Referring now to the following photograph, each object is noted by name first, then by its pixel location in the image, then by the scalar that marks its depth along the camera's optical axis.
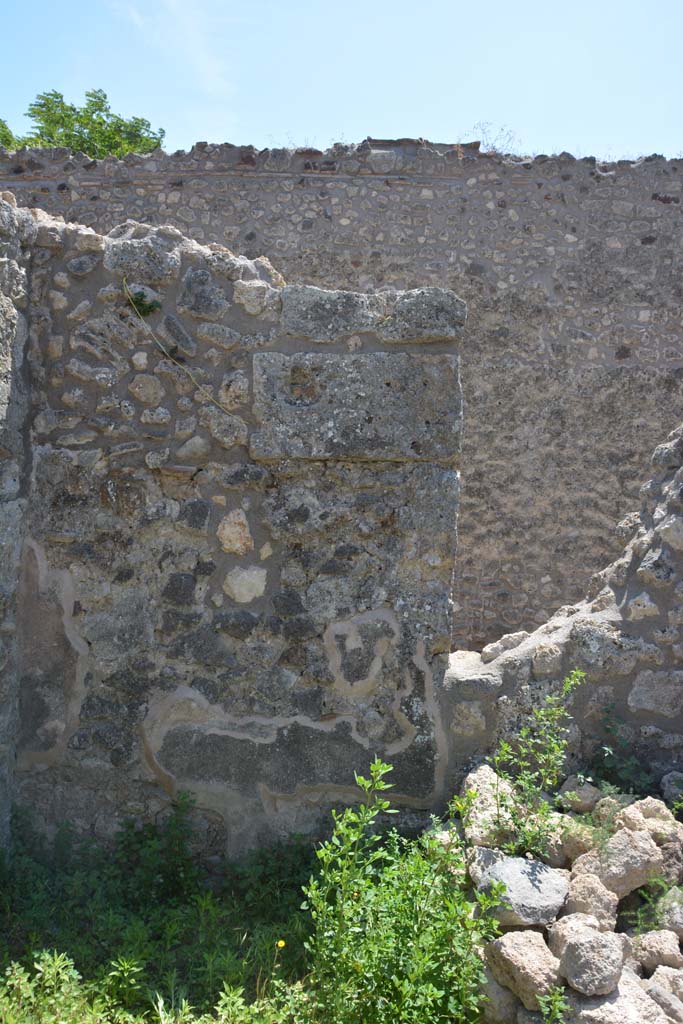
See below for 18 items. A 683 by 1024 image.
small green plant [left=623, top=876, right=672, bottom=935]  2.50
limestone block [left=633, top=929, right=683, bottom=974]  2.37
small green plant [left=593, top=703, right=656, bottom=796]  3.01
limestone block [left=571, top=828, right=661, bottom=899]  2.55
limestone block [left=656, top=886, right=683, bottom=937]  2.46
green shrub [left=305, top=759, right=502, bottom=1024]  2.29
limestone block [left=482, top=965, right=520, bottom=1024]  2.29
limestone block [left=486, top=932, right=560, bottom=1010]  2.22
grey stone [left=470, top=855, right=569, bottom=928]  2.42
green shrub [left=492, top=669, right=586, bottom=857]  2.71
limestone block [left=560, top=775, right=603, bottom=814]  2.92
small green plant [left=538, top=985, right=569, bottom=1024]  2.13
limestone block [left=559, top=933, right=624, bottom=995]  2.16
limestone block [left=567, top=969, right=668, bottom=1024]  2.12
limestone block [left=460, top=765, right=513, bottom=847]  2.74
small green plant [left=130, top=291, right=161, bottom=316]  3.22
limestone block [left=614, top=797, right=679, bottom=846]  2.69
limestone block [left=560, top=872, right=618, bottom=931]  2.43
